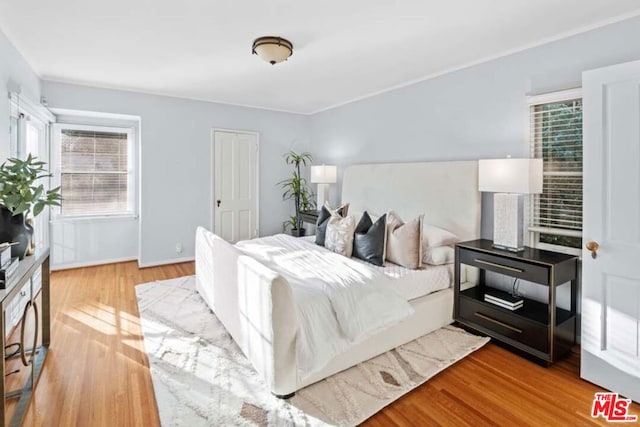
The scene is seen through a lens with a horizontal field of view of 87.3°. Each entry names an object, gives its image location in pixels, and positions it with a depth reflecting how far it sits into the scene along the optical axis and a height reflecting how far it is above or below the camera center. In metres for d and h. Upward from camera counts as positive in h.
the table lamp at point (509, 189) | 2.58 +0.15
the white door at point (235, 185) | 5.38 +0.36
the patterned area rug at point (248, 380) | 1.88 -1.14
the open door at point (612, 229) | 2.01 -0.13
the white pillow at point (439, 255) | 3.05 -0.45
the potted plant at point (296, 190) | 5.81 +0.30
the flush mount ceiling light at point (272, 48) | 2.81 +1.36
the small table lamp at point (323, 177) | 5.09 +0.45
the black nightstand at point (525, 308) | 2.38 -0.82
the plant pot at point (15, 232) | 2.18 -0.17
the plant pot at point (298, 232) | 5.73 -0.43
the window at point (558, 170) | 2.69 +0.31
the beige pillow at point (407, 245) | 2.95 -0.34
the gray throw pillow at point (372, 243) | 3.05 -0.34
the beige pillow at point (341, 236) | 3.26 -0.29
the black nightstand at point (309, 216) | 5.16 -0.15
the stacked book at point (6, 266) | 1.71 -0.33
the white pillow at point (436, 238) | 3.19 -0.30
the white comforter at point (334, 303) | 2.05 -0.65
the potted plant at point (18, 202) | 2.09 +0.03
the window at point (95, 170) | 4.86 +0.55
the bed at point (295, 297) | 1.99 -0.56
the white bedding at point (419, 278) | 2.72 -0.61
